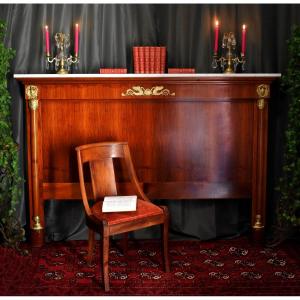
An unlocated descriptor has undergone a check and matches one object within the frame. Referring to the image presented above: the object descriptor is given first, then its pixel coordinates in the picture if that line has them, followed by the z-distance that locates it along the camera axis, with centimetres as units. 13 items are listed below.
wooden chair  299
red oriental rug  303
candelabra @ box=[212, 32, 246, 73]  371
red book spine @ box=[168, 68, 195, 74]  364
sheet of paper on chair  311
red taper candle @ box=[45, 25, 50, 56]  360
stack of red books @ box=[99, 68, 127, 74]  362
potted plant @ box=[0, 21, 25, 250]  345
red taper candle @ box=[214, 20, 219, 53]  367
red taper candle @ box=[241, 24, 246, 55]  367
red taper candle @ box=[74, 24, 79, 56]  362
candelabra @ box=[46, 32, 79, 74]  368
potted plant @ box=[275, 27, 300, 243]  347
